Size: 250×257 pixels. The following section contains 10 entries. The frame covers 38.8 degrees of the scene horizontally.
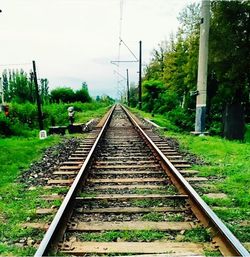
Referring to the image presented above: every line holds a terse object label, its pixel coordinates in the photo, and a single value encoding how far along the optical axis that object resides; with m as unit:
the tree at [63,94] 46.84
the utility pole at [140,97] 38.22
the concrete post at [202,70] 10.85
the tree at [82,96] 51.23
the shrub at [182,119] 30.26
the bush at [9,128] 13.73
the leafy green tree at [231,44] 19.92
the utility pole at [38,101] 12.84
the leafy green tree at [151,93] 35.47
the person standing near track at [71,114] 12.65
